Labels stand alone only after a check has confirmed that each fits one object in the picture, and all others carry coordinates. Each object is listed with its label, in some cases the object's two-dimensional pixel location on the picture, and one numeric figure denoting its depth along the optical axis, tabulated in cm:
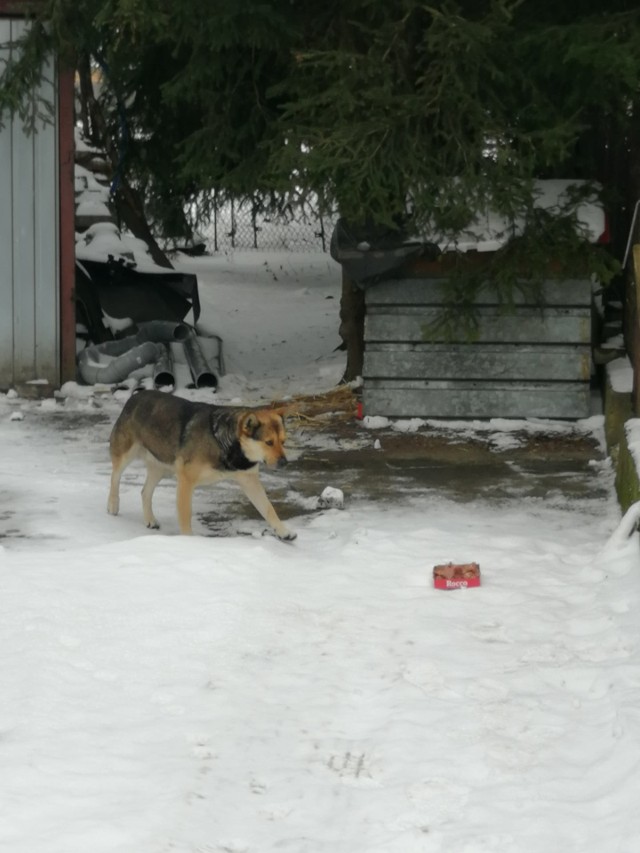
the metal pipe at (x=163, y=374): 1262
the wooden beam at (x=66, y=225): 1228
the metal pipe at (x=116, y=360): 1277
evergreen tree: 995
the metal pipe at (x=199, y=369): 1269
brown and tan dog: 735
